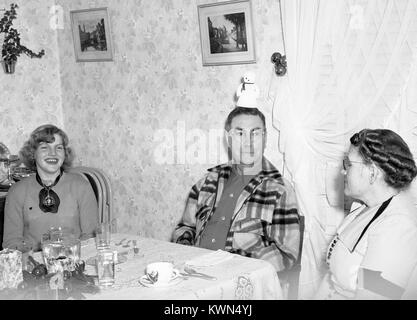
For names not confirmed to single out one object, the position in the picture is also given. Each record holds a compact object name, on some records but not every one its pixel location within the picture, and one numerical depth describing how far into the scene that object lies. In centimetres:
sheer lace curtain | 255
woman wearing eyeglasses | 186
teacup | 185
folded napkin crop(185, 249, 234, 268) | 205
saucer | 184
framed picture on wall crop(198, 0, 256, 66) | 310
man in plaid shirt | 248
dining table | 180
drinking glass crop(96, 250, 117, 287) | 188
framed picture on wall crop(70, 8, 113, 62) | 385
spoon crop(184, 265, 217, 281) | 191
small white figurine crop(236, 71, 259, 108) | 293
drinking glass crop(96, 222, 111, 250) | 225
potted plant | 378
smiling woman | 283
